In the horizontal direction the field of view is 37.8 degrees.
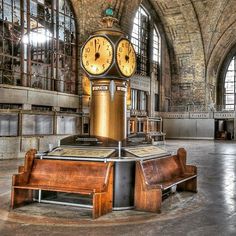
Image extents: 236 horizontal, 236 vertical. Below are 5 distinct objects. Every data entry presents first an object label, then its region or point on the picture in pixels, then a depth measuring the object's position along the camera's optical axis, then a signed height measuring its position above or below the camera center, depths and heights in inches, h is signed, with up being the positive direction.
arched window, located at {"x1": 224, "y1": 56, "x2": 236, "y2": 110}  1290.6 +136.8
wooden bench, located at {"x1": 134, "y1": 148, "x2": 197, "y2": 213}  168.5 -31.7
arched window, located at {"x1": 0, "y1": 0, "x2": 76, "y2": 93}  554.6 +134.9
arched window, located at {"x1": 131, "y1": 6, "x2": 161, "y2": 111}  962.1 +218.5
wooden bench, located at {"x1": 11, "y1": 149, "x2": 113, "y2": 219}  161.0 -29.3
